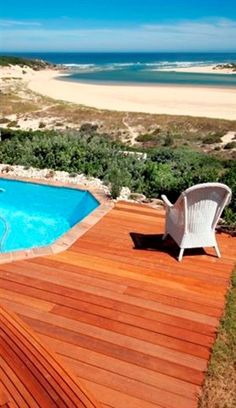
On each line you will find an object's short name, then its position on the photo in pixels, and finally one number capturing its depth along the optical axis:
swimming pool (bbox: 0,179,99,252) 7.69
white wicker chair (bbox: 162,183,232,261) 5.25
